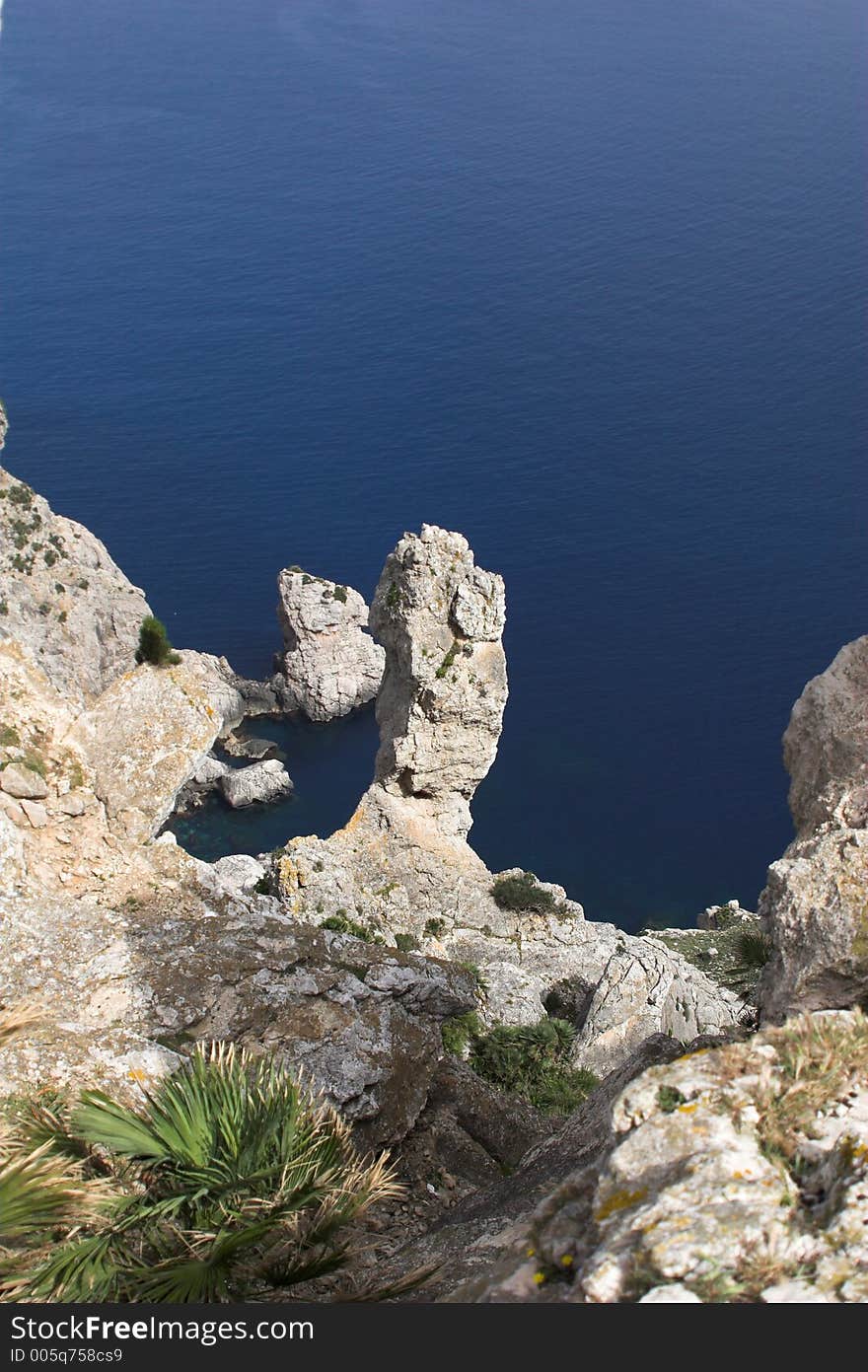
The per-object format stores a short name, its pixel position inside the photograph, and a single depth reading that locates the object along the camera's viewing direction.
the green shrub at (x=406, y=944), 28.94
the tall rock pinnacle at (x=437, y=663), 31.47
